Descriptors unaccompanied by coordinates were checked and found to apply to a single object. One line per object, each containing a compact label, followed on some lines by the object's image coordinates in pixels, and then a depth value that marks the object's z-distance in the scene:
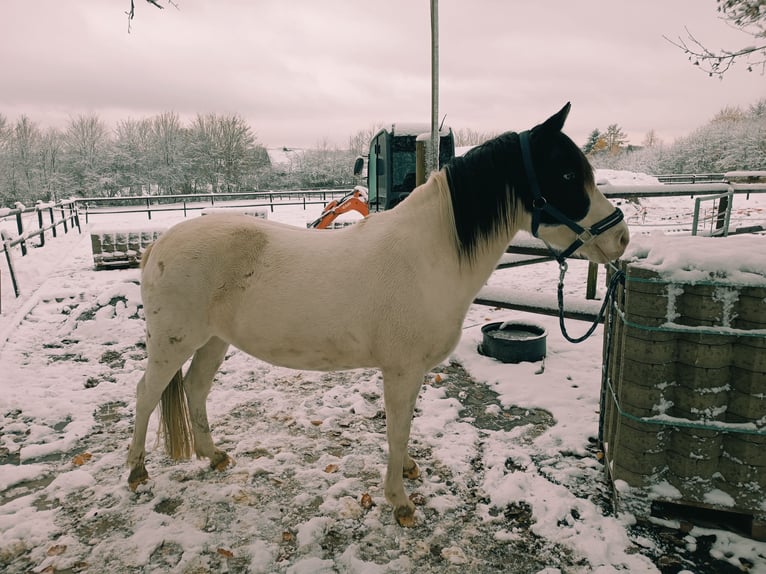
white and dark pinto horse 2.42
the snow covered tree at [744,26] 7.08
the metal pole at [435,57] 7.96
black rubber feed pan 4.79
